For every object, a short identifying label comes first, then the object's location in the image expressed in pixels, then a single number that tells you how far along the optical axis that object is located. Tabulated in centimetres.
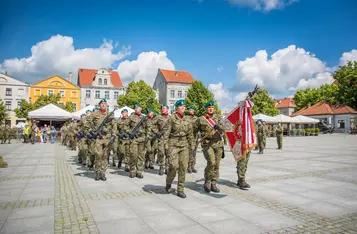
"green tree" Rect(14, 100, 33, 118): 4969
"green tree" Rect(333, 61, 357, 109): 5597
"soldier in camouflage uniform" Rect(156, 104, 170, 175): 945
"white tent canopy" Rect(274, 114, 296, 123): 3511
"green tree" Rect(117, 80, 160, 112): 5257
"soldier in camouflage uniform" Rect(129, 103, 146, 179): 830
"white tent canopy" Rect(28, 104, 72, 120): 2408
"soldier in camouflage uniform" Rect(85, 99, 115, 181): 797
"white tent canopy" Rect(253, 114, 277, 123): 3297
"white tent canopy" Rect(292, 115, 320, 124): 3859
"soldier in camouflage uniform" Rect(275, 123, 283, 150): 1904
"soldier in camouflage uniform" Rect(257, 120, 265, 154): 1603
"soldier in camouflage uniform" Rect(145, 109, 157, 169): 955
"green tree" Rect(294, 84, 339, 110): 6756
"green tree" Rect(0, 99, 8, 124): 4580
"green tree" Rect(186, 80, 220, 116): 5466
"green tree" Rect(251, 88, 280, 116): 6561
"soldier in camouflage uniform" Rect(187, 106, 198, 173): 916
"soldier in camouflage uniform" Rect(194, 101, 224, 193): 630
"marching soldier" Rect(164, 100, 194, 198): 603
